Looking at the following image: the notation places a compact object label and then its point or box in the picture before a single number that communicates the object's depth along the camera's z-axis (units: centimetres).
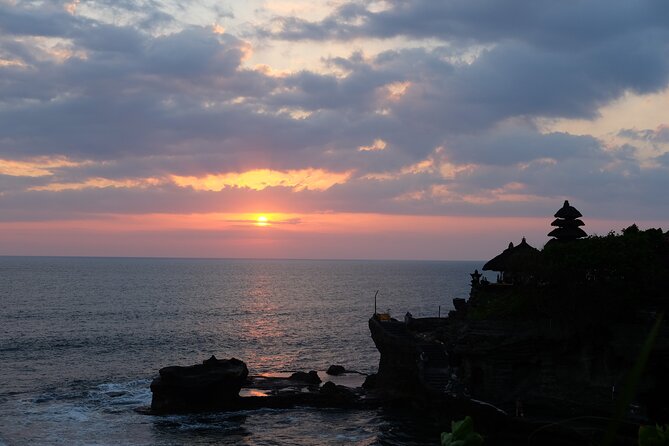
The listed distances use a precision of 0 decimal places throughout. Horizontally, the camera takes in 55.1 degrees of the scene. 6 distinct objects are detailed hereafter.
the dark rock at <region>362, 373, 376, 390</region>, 5645
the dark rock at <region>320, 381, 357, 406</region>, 5131
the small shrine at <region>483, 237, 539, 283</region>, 4306
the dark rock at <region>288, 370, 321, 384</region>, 5916
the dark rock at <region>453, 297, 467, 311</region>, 5236
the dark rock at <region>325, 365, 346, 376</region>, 6562
